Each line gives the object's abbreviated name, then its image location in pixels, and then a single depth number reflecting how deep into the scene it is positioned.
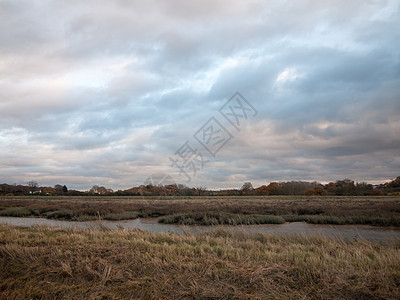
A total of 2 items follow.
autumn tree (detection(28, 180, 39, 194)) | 107.94
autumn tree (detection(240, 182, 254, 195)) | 99.93
